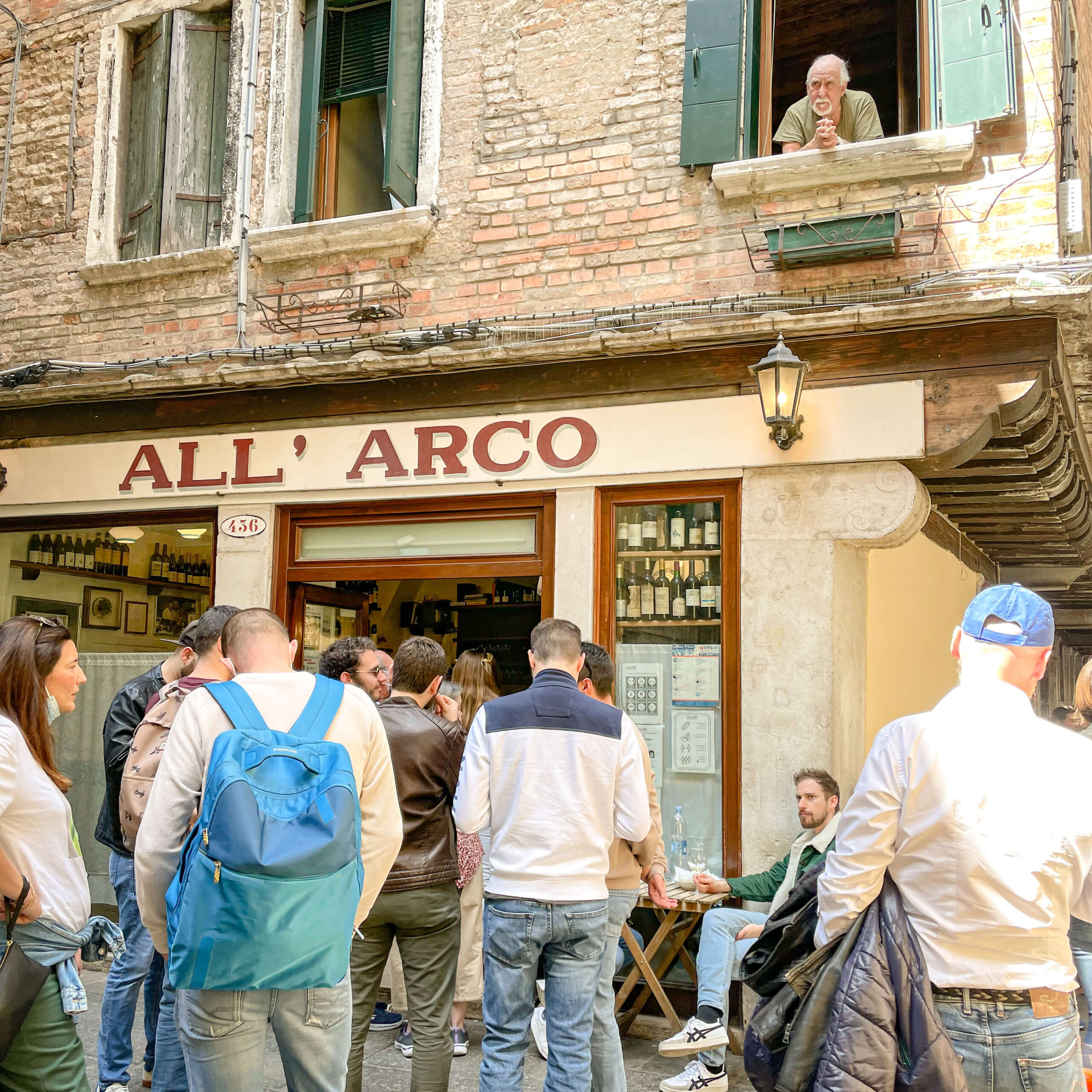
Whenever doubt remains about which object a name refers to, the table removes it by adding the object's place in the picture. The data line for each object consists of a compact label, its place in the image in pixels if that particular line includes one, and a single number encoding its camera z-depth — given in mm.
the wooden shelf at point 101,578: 8125
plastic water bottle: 6480
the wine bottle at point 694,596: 6676
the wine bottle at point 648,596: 6773
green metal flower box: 6164
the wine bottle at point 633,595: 6809
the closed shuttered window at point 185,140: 8492
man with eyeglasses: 5547
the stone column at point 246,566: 7621
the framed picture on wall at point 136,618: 8336
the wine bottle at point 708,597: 6641
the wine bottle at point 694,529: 6664
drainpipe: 7938
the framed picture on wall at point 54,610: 8617
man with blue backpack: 2926
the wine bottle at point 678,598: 6707
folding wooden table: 5848
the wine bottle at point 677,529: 6715
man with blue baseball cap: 2668
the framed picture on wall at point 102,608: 8414
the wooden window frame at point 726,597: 6352
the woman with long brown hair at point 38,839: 3102
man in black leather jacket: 4816
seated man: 5305
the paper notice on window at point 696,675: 6551
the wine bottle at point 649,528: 6766
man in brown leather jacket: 4320
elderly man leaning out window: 6523
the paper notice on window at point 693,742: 6527
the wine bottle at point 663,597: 6738
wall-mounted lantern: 5859
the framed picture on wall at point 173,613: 8148
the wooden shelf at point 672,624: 6645
